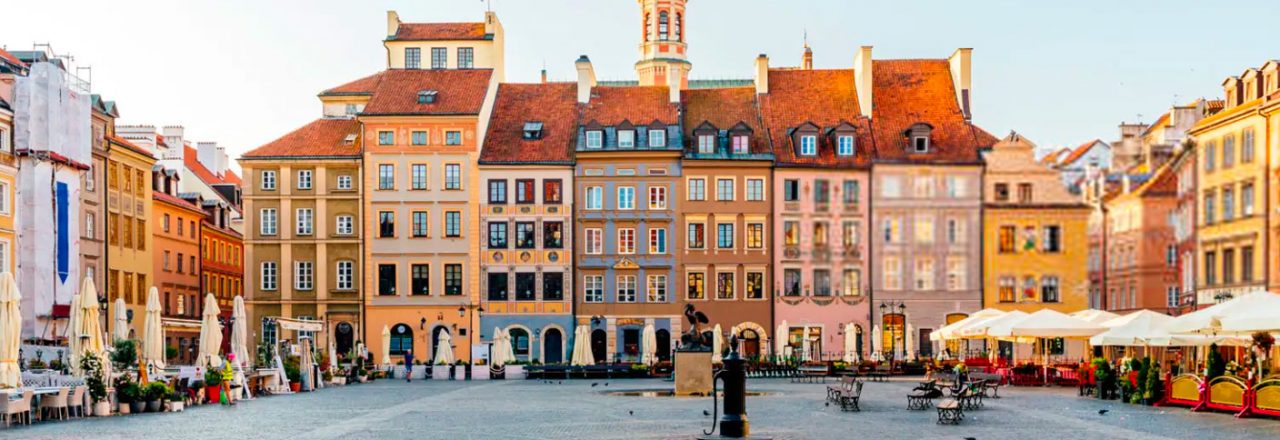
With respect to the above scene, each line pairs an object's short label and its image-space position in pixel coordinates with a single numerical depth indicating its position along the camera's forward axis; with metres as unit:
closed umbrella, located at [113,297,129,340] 51.03
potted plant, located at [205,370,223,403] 47.44
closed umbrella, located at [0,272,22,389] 37.62
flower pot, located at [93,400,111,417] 39.75
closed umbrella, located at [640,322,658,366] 73.31
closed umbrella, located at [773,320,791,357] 62.64
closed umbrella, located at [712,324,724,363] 70.01
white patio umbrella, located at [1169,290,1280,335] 21.25
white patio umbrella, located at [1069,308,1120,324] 35.63
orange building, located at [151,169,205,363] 87.56
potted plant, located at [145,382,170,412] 41.91
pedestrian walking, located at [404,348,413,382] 72.73
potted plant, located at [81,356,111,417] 39.69
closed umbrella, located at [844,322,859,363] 49.33
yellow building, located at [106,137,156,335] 79.06
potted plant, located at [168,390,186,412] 42.12
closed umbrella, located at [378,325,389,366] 80.06
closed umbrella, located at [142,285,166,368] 48.09
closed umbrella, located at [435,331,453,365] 74.56
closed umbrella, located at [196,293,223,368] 52.09
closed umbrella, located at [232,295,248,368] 54.50
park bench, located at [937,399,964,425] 34.41
